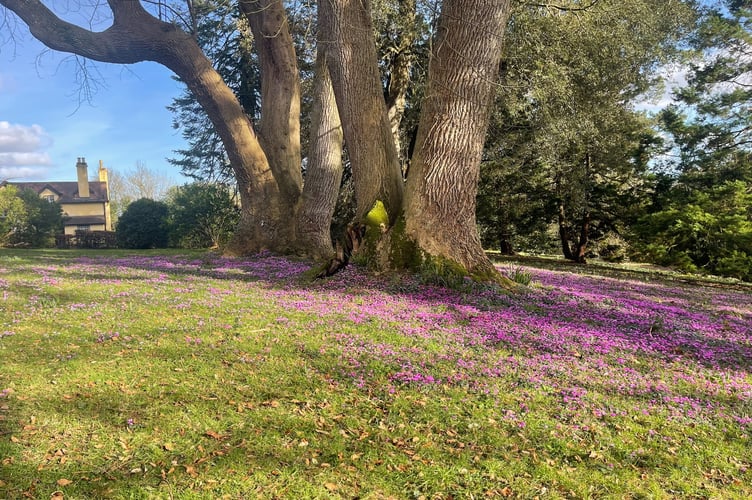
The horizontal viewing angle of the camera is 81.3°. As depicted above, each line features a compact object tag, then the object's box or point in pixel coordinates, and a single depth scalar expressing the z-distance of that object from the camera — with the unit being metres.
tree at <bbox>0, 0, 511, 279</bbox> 7.03
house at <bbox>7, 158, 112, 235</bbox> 47.41
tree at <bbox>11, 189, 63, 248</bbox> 23.75
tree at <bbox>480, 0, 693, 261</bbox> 12.87
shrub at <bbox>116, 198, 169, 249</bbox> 23.98
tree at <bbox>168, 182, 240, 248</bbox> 23.03
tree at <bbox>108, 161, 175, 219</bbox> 59.84
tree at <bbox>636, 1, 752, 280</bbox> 12.74
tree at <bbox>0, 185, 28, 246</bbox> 22.45
